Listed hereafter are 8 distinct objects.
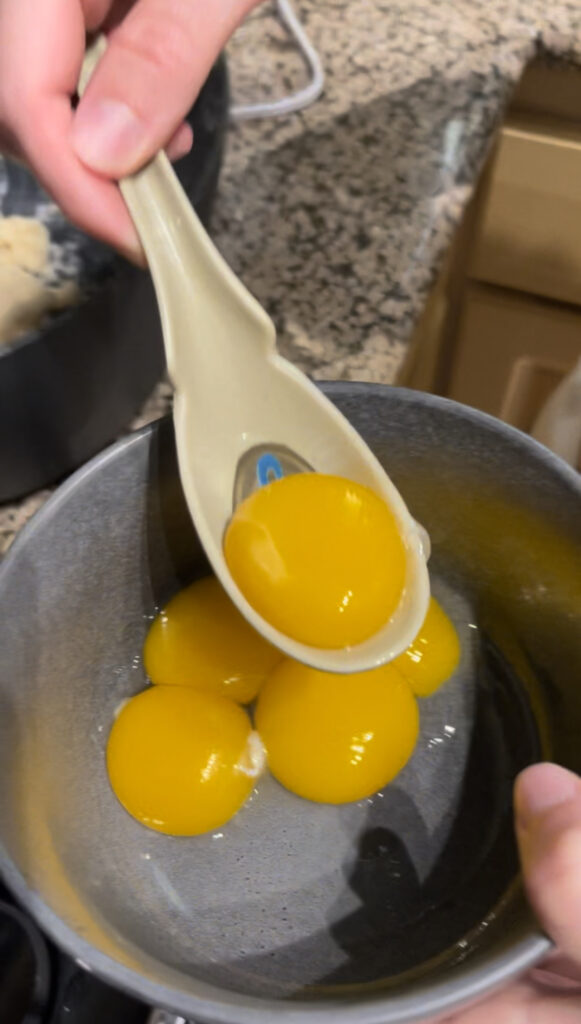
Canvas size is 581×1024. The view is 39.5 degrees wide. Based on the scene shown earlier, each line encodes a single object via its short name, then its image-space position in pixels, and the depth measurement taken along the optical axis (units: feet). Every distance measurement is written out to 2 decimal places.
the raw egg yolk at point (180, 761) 0.64
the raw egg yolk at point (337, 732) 0.65
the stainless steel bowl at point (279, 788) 0.56
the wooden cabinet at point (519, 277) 1.07
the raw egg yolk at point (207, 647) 0.68
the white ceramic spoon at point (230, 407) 0.59
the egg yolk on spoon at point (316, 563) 0.60
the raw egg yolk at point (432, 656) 0.69
